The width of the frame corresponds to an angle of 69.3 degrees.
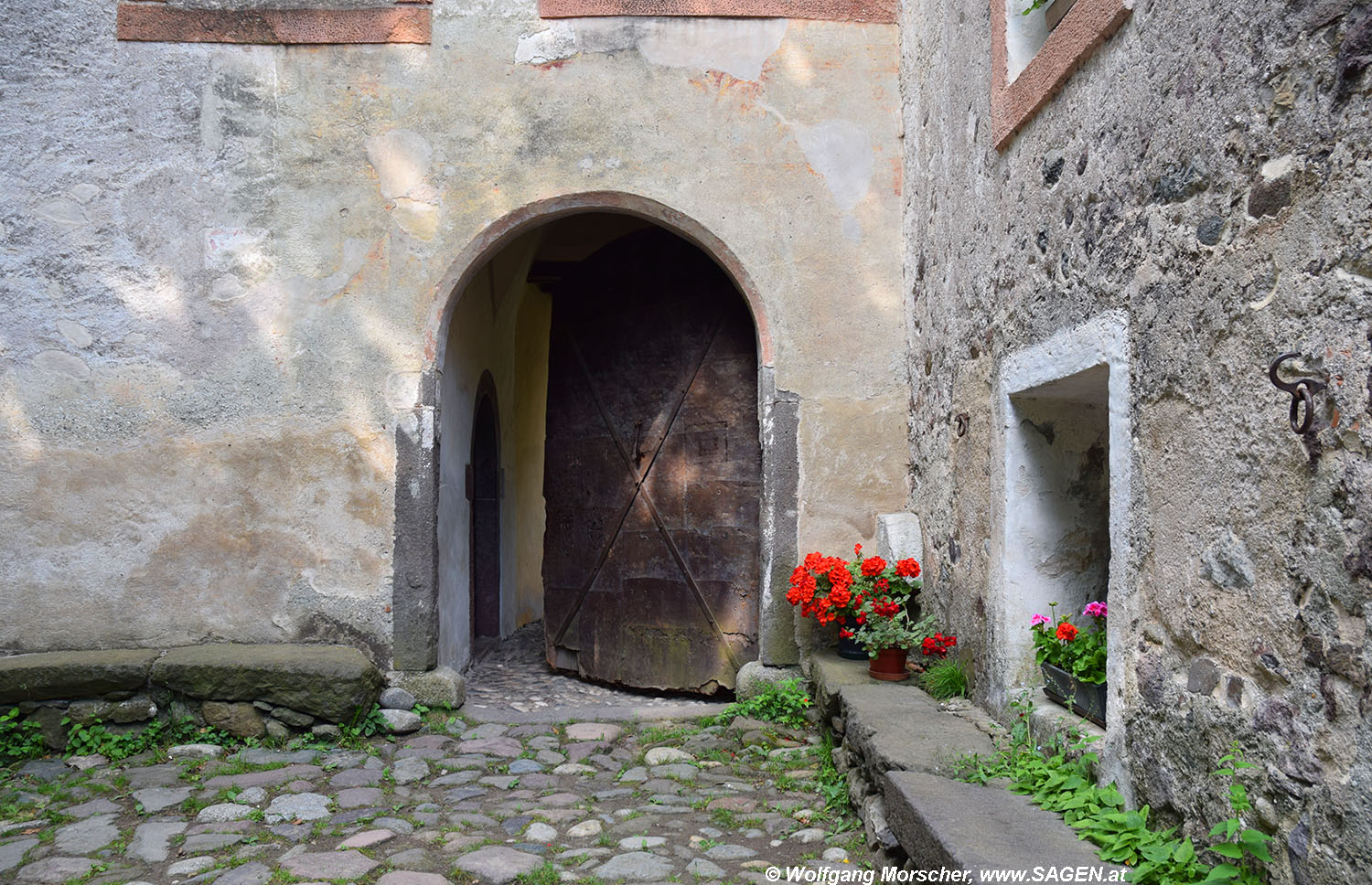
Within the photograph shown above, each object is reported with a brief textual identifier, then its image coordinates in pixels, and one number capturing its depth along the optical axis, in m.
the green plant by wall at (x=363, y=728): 4.45
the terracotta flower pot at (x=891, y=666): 4.10
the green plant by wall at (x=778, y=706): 4.54
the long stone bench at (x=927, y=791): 2.23
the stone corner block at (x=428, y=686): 4.72
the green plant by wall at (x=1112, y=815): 1.92
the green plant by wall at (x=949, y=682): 3.78
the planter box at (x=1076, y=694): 2.81
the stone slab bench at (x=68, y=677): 4.37
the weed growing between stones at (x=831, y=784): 3.54
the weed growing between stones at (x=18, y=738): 4.33
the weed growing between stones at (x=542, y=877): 2.96
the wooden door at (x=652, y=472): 5.40
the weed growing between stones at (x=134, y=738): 4.36
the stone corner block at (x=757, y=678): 4.75
